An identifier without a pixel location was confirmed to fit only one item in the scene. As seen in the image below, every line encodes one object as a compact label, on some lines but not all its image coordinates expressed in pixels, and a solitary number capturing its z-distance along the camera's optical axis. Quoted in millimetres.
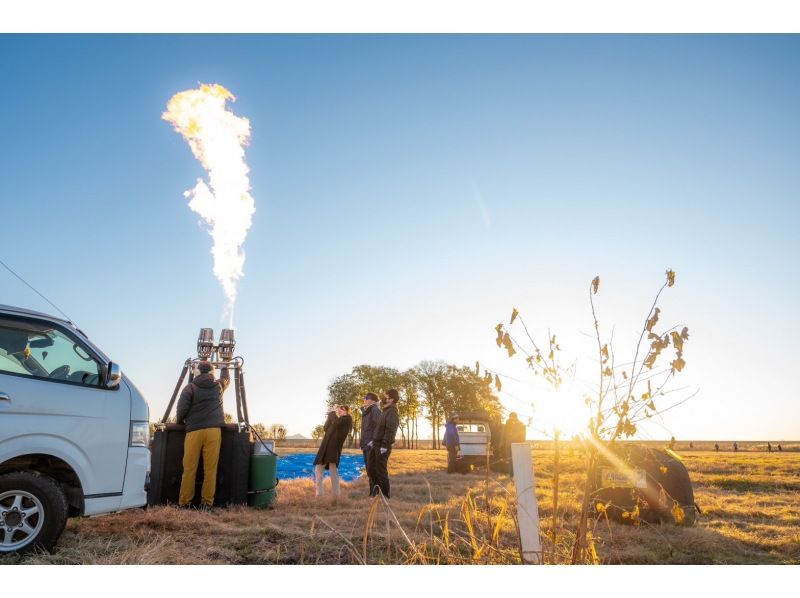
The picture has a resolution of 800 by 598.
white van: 4379
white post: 3314
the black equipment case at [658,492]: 7188
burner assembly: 7641
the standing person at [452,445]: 17594
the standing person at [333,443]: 9484
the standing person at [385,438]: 9031
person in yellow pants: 7543
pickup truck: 17781
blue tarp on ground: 16172
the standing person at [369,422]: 9250
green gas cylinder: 8070
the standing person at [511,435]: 17422
